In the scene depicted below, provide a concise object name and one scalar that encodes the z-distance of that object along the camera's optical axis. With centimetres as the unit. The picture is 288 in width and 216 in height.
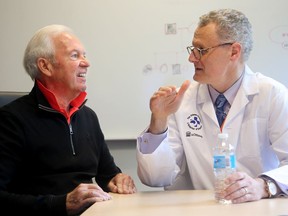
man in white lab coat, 140
